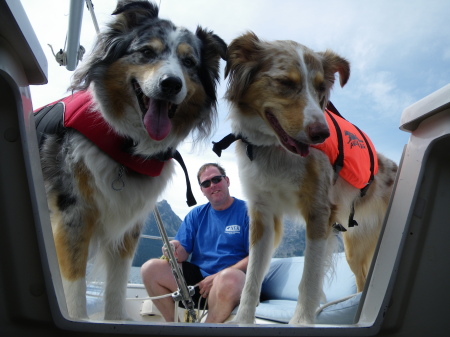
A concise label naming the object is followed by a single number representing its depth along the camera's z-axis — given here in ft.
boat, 3.52
